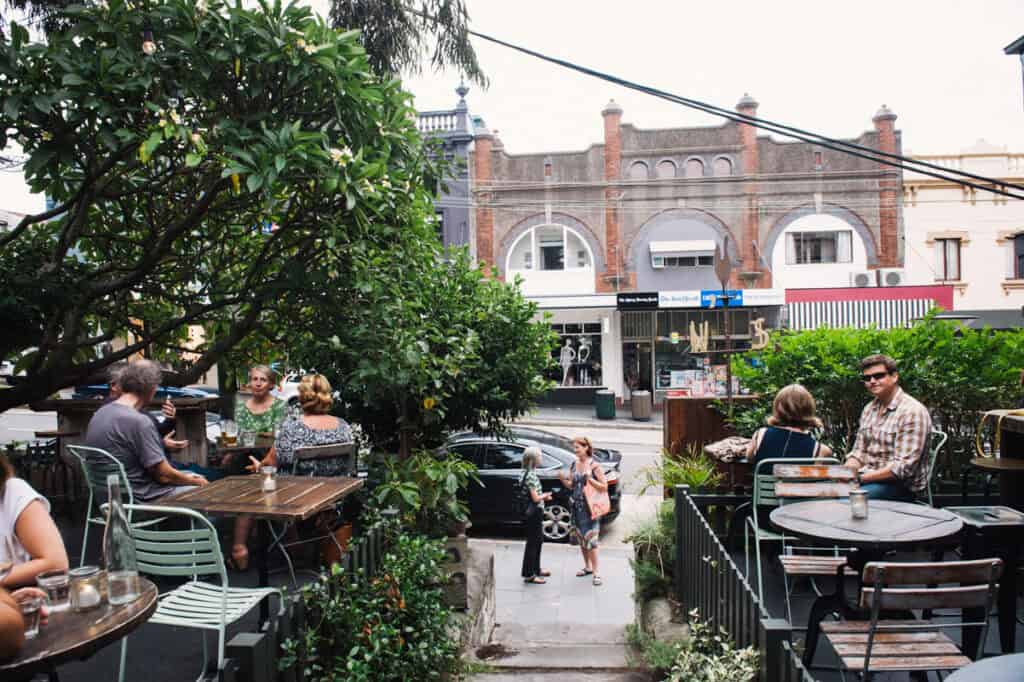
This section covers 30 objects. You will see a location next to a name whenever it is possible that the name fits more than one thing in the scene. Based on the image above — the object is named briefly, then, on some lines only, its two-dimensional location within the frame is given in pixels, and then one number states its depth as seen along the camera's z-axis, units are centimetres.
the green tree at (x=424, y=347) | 544
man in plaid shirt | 500
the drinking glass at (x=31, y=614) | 208
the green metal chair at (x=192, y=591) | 318
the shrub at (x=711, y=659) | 325
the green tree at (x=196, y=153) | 447
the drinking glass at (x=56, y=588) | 228
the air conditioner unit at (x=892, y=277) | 2494
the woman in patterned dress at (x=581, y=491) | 862
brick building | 2591
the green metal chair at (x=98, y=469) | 444
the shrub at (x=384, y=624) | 354
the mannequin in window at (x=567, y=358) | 2712
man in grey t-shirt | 456
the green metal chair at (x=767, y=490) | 496
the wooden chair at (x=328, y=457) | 512
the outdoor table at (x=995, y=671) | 129
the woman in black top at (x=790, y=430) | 546
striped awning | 2462
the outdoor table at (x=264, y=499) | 387
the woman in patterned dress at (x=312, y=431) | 532
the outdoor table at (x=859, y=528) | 362
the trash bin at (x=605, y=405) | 2428
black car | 1046
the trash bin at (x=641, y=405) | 2397
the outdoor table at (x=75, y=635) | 197
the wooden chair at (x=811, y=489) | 418
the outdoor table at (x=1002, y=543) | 383
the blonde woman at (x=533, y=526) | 860
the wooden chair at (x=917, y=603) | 294
